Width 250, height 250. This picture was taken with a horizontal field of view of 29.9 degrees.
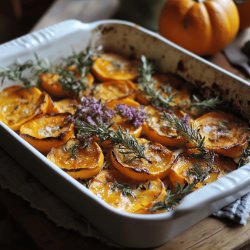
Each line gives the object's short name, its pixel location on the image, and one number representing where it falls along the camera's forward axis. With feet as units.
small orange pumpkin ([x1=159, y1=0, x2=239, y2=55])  6.12
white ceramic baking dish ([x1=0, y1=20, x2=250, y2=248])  3.43
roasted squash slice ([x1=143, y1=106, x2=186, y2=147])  4.78
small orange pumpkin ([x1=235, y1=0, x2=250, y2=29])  6.86
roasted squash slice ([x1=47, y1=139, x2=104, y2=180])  4.25
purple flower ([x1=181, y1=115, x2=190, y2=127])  4.85
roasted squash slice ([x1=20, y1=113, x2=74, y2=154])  4.56
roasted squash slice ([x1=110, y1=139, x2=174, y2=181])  4.24
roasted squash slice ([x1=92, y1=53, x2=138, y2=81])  5.74
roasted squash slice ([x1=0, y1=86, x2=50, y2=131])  5.03
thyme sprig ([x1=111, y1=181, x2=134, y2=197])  4.13
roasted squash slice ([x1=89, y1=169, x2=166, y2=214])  4.03
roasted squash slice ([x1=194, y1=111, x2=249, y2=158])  4.61
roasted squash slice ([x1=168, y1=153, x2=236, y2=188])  4.30
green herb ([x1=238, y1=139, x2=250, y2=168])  4.42
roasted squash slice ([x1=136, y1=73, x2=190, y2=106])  5.41
